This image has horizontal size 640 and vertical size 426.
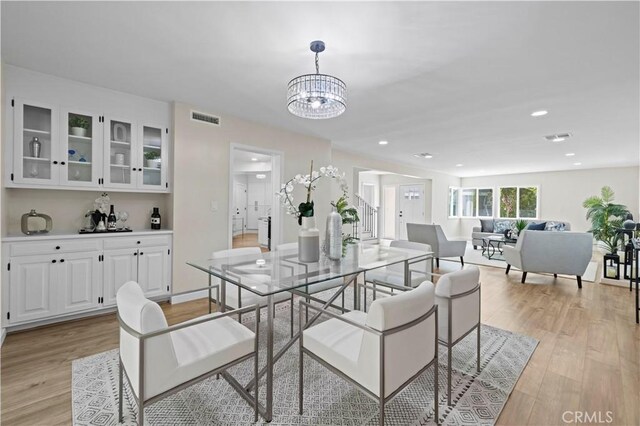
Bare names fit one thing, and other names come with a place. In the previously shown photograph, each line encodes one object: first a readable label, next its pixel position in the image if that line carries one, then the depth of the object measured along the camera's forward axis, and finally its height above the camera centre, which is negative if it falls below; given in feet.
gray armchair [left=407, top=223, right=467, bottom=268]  18.31 -1.96
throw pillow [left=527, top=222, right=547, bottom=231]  25.53 -1.11
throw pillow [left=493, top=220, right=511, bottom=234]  30.35 -1.36
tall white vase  7.70 -0.85
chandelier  6.98 +2.95
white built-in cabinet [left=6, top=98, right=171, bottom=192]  9.15 +2.00
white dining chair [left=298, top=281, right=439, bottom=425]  4.43 -2.37
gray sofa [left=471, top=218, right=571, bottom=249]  27.88 -1.45
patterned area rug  5.45 -3.91
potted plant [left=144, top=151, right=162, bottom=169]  11.54 +1.97
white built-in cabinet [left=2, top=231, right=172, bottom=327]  8.60 -2.19
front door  33.78 +0.68
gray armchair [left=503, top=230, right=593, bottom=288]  14.12 -1.96
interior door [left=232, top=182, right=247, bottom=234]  35.09 +0.26
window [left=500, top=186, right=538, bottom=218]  32.22 +1.30
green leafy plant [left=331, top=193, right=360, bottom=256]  10.10 -0.22
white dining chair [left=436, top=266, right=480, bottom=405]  6.05 -2.02
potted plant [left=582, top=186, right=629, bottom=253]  17.97 -0.33
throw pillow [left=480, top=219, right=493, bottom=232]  31.19 -1.38
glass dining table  5.57 -1.43
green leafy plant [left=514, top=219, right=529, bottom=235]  23.08 -0.94
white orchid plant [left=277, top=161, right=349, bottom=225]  7.58 +0.58
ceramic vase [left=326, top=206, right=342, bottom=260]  8.05 -0.71
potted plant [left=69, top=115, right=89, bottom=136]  9.91 +2.83
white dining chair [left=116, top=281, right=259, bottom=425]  4.18 -2.37
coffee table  22.78 -2.77
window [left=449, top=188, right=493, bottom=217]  35.55 +1.34
